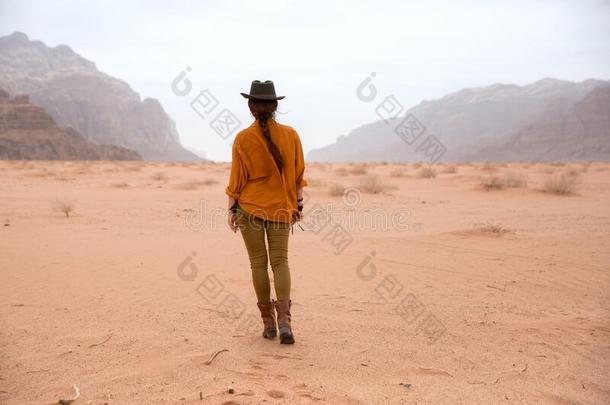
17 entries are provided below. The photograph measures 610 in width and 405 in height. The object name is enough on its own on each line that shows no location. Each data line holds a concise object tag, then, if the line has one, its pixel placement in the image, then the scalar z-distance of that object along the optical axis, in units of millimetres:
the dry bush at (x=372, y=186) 14000
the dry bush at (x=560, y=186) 13125
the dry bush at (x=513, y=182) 14141
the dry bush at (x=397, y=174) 20498
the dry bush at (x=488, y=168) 24625
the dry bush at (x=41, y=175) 19734
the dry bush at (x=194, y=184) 15469
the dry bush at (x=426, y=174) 19170
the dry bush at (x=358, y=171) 22275
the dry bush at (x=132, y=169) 25417
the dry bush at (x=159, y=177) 19500
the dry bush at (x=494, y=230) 7672
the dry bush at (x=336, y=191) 13227
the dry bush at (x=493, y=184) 14065
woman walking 3137
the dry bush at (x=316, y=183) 15445
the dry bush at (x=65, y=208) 9016
